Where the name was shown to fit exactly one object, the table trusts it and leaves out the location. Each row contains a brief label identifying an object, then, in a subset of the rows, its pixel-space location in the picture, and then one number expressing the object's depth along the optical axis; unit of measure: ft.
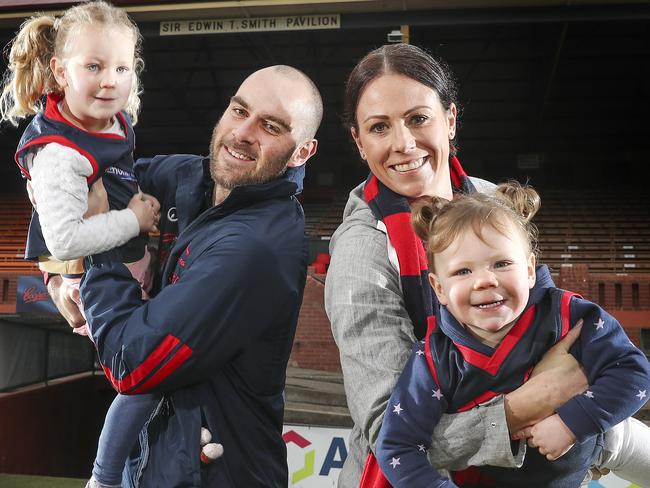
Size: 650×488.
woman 4.14
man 4.56
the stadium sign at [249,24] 23.91
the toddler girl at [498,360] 4.07
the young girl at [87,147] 5.06
